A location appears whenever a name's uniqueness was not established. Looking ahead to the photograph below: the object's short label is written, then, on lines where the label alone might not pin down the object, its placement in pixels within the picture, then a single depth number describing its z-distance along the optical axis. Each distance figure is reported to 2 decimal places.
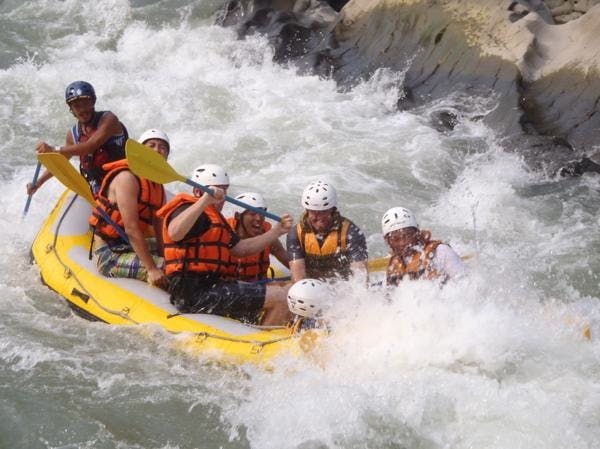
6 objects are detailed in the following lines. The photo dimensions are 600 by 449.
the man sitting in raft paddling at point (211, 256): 10.52
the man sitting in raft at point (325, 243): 10.98
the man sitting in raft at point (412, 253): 10.35
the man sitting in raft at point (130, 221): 11.41
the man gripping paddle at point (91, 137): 12.34
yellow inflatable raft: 10.32
